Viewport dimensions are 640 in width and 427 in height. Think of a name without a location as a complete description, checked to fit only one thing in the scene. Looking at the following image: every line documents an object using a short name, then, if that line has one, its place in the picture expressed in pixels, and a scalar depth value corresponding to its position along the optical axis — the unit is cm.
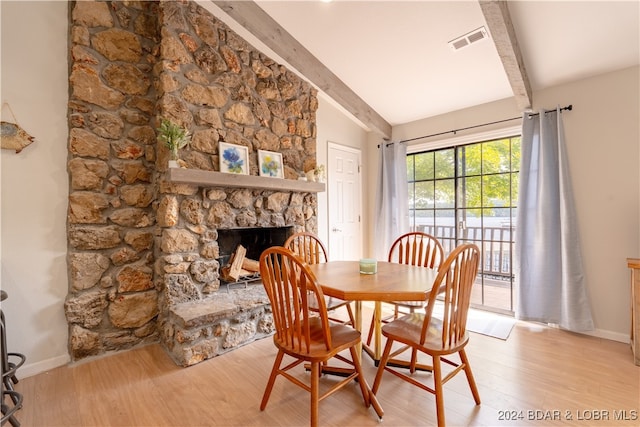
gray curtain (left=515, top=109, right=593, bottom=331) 271
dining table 155
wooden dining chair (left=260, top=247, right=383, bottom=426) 148
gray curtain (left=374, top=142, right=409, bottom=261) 399
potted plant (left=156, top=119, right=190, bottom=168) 240
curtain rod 278
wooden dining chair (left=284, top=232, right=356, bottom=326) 250
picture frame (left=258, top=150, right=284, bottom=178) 312
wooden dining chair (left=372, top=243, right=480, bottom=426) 149
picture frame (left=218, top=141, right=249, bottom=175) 283
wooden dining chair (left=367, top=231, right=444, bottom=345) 236
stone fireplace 231
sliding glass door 336
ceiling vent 243
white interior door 400
